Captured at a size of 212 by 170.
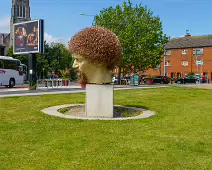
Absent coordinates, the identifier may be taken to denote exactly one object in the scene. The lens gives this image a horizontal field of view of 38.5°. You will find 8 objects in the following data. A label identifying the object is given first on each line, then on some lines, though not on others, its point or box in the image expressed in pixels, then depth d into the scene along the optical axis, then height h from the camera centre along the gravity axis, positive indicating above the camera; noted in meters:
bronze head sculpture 9.82 +0.79
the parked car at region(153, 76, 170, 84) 51.72 -0.58
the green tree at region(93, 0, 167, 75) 39.25 +5.86
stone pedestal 9.79 -0.77
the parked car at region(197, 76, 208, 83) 54.81 -0.42
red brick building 64.75 +4.45
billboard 25.20 +3.34
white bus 30.66 +0.42
